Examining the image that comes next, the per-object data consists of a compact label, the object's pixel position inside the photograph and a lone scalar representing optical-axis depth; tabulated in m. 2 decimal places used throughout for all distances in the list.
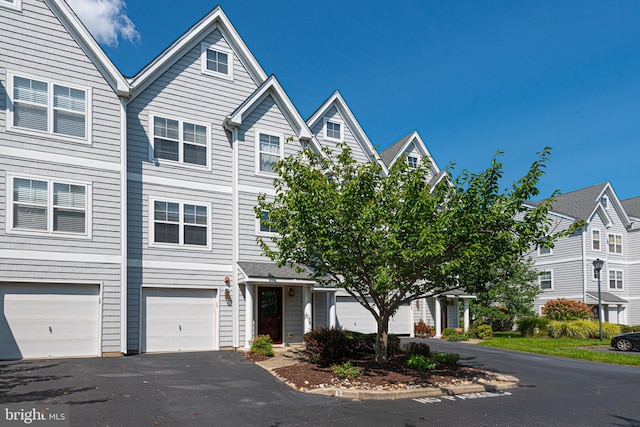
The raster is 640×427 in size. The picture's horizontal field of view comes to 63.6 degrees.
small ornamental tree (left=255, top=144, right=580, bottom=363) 12.23
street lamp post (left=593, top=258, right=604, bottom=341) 28.09
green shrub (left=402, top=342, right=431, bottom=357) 16.05
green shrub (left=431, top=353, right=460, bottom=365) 15.84
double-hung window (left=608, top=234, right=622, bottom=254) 40.06
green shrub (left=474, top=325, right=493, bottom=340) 28.38
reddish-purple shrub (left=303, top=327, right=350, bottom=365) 15.04
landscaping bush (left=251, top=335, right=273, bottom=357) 17.23
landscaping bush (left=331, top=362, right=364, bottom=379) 12.99
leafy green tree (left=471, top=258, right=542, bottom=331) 32.97
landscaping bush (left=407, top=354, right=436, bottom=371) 14.31
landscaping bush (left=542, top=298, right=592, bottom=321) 32.97
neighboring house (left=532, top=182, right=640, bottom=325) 37.78
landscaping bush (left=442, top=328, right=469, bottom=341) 26.88
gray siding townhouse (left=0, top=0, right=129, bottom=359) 15.79
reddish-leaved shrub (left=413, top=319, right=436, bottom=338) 27.14
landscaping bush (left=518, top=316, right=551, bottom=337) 31.14
